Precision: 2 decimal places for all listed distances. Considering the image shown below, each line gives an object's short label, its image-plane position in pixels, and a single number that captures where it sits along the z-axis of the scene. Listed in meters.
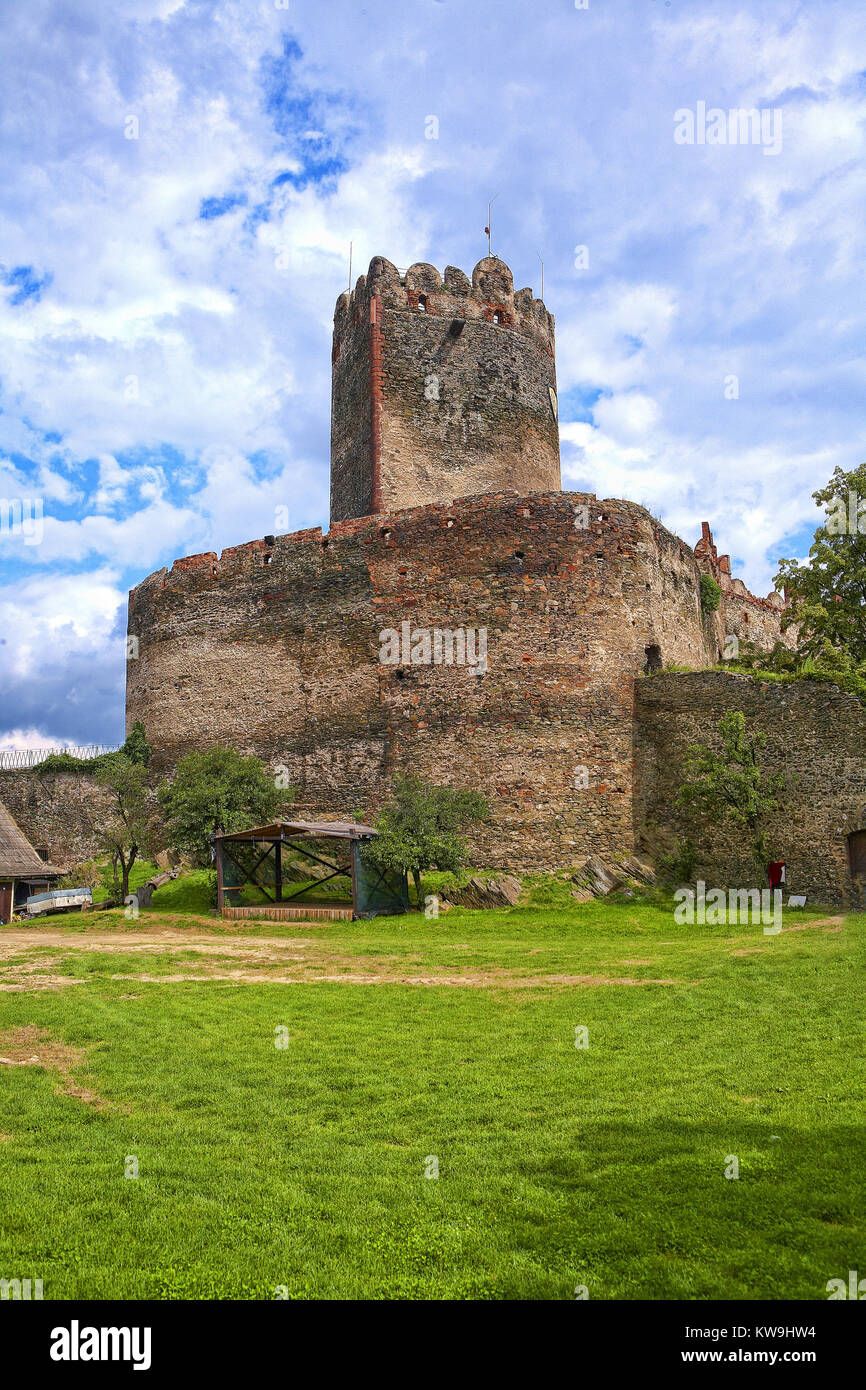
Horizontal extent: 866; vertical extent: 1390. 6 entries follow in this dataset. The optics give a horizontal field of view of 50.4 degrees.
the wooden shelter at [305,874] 21.03
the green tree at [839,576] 25.75
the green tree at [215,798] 24.03
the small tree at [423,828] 21.14
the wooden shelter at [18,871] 29.09
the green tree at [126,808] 25.56
